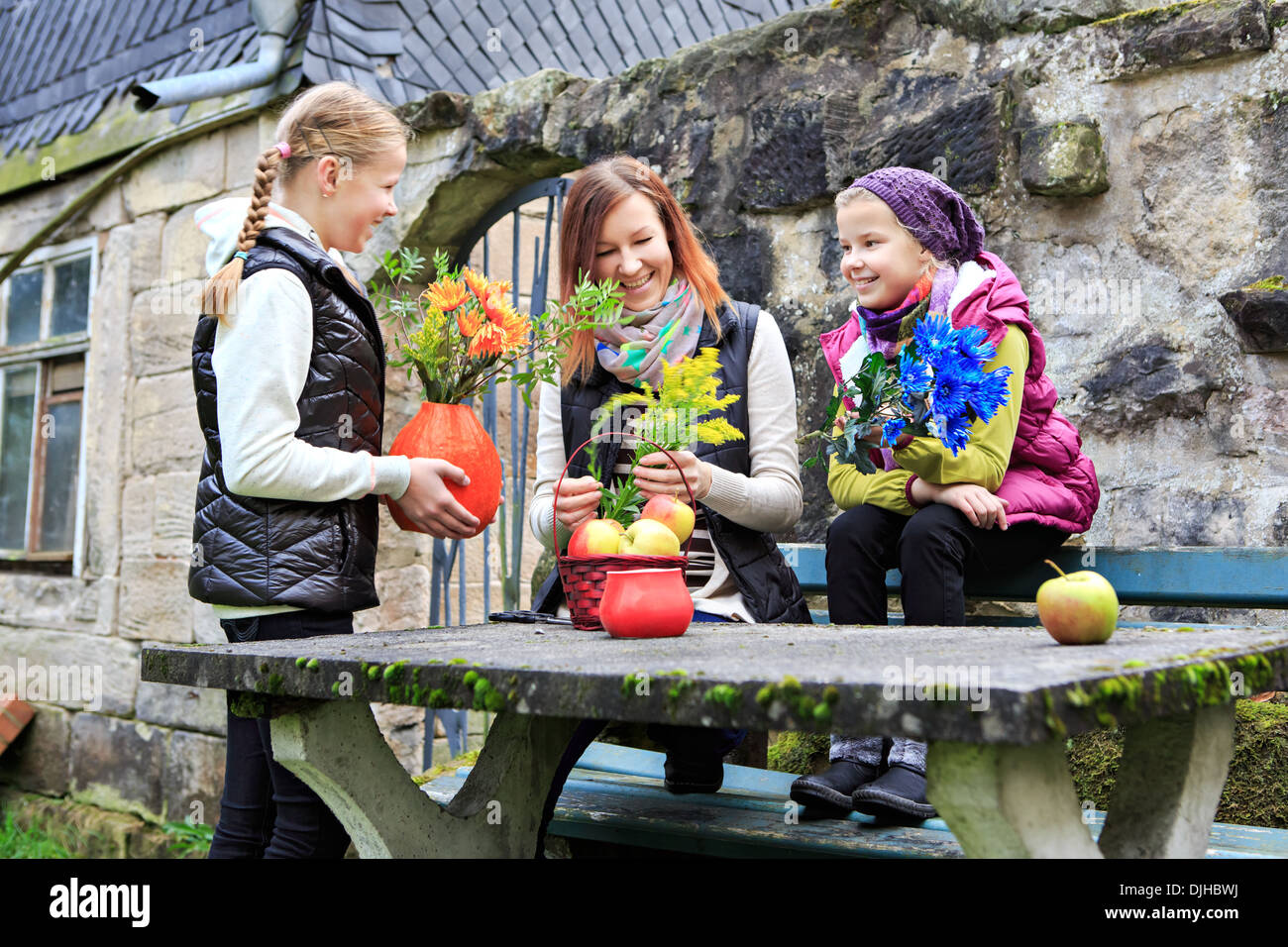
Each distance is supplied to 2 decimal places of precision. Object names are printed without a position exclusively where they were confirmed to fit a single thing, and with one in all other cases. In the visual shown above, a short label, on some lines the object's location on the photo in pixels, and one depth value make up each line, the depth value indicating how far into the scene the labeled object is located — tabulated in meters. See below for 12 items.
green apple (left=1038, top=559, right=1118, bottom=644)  1.50
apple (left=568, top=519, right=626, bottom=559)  1.88
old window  5.59
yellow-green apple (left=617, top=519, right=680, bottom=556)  1.78
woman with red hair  2.32
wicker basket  1.84
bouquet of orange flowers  2.11
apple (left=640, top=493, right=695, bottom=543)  1.91
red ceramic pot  1.78
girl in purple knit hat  2.21
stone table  1.15
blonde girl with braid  2.02
